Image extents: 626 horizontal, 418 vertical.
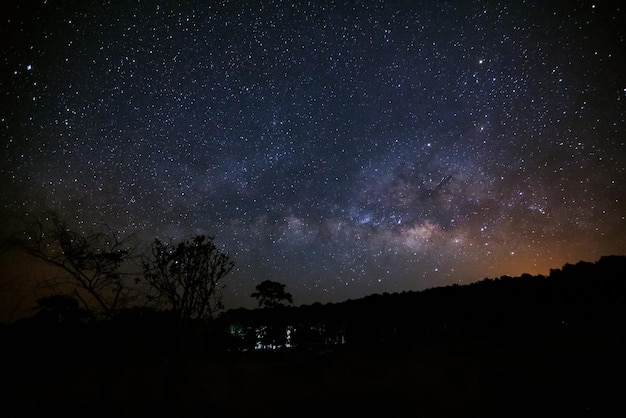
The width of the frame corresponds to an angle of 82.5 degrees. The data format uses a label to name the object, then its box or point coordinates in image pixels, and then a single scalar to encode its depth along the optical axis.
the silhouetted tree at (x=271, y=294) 44.84
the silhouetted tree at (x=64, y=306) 9.35
